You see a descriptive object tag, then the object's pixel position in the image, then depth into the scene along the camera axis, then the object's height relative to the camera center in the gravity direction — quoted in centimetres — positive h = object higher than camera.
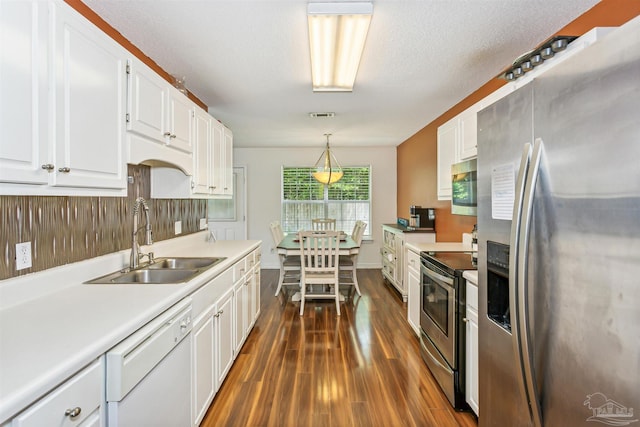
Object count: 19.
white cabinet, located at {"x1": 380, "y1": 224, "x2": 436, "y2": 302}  429 -63
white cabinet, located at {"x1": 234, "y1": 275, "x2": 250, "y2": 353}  256 -87
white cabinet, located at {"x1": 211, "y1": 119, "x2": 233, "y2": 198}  316 +52
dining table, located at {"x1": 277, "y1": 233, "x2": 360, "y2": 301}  409 -52
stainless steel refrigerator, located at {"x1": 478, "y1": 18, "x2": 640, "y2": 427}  74 -9
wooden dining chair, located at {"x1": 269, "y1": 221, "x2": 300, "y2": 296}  438 -74
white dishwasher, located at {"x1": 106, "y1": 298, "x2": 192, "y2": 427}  105 -66
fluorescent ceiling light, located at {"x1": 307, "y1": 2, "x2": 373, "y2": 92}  176 +112
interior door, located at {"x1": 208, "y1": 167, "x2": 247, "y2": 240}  634 -18
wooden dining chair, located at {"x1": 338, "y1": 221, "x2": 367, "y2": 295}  445 -75
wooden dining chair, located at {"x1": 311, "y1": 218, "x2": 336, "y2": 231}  585 -32
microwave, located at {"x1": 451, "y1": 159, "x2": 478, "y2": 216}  235 +17
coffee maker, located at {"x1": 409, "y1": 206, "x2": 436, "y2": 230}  444 -15
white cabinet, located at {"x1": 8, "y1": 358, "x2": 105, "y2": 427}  77 -53
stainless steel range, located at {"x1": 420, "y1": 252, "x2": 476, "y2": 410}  199 -78
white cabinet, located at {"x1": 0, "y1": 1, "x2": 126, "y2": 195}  104 +42
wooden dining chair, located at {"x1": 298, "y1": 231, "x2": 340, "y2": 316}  375 -69
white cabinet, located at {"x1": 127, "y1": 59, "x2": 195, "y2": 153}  174 +64
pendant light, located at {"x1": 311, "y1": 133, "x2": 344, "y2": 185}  491 +54
